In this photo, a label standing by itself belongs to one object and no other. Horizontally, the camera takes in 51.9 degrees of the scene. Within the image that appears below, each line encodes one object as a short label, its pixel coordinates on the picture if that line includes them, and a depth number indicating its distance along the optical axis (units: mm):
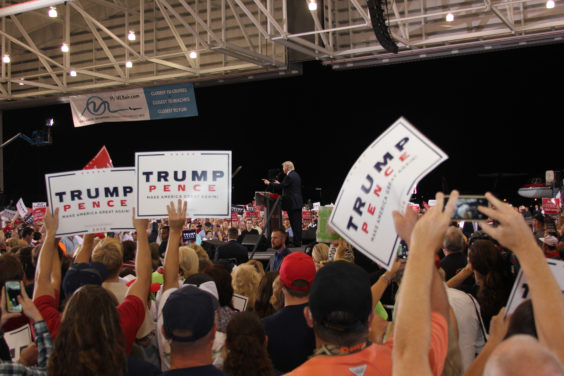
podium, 9125
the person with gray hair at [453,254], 4645
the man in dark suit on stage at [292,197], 9539
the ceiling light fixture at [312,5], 11344
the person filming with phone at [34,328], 2215
